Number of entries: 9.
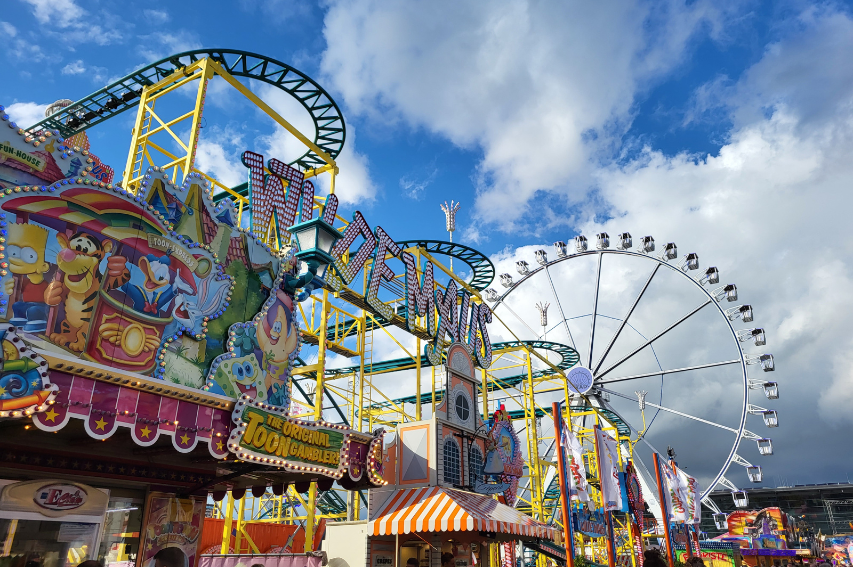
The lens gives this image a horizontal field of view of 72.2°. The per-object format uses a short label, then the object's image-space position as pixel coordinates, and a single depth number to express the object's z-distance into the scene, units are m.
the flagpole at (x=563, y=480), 12.30
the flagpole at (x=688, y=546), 26.98
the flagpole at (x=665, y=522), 21.84
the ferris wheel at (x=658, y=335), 32.38
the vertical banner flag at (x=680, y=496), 23.61
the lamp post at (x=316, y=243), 9.22
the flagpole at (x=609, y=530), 15.40
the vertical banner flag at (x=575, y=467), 13.67
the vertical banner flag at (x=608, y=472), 14.77
